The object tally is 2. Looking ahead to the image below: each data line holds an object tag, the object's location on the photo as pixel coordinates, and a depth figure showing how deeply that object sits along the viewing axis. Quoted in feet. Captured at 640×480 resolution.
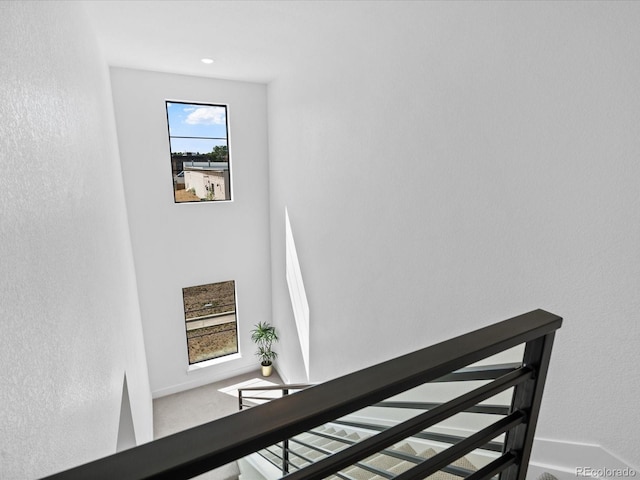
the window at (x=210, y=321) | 18.98
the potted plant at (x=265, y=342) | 19.26
